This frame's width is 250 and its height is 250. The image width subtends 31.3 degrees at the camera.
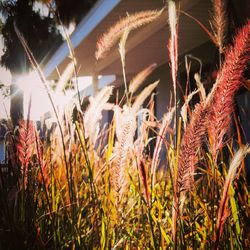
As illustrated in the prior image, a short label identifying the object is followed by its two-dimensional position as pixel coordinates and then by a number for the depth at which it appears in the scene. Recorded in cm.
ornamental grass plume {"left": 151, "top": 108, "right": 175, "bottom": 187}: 127
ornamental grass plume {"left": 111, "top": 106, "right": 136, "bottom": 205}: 138
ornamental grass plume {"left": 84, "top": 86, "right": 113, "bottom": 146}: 171
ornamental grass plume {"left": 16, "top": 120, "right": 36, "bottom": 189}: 148
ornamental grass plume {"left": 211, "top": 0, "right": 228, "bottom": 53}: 131
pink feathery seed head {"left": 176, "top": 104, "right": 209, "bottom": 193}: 102
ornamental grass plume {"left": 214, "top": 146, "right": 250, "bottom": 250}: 90
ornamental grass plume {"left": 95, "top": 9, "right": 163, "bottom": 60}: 152
